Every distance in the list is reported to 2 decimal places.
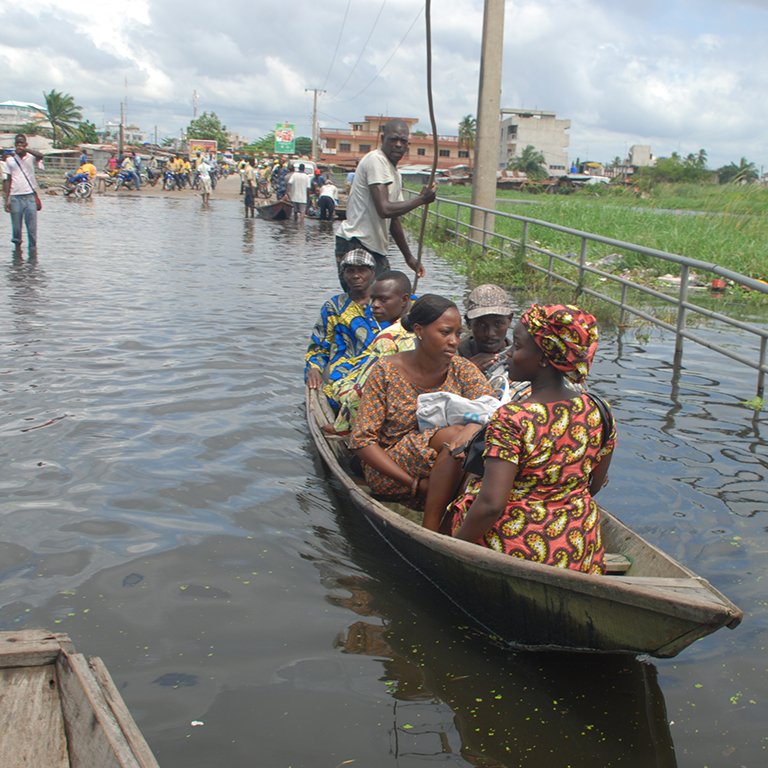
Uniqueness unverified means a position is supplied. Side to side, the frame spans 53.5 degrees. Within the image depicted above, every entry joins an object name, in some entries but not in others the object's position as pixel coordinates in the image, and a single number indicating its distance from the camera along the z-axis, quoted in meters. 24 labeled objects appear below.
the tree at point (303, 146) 101.06
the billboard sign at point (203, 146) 71.09
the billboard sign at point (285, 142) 58.19
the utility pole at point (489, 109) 12.48
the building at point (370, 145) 77.69
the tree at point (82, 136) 71.75
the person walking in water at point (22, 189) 12.07
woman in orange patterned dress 3.67
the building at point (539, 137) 88.69
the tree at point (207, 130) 112.62
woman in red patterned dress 2.57
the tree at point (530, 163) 71.44
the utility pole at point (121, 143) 55.06
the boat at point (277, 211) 24.41
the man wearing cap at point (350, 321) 5.32
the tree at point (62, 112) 73.88
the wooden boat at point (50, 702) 1.99
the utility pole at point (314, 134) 63.38
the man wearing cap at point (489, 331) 4.32
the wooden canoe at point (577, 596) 2.39
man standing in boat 5.70
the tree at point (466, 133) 81.31
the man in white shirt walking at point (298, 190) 23.70
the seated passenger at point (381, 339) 4.38
